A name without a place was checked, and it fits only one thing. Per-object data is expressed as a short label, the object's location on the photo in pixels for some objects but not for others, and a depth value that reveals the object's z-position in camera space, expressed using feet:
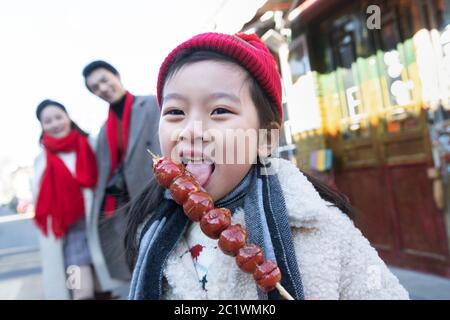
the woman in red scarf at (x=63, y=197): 8.43
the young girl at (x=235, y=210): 3.34
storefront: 9.93
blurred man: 6.45
